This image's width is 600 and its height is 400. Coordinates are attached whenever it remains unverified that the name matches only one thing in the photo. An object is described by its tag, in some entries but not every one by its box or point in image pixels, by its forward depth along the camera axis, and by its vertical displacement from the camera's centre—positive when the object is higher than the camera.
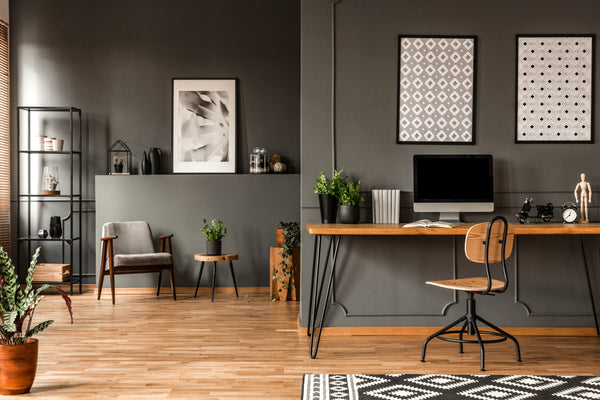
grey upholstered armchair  5.96 -0.69
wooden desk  3.90 -0.27
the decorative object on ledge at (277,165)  6.77 +0.27
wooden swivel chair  3.65 -0.37
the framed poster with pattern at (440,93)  4.56 +0.74
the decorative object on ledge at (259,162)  6.73 +0.30
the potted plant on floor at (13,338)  3.12 -0.81
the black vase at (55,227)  6.54 -0.44
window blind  6.66 +0.49
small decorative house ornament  6.88 +0.37
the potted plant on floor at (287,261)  6.16 -0.76
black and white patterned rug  3.11 -1.09
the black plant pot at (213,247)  6.27 -0.63
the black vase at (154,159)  6.77 +0.33
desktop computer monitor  4.42 +0.05
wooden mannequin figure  4.44 -0.04
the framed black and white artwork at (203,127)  6.88 +0.72
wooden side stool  6.16 -0.75
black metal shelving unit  6.78 -0.04
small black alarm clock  4.45 -0.18
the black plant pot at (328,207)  4.38 -0.14
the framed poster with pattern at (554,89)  4.56 +0.79
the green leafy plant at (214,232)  6.32 -0.47
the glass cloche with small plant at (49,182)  6.58 +0.06
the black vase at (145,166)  6.74 +0.25
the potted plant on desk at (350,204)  4.31 -0.11
